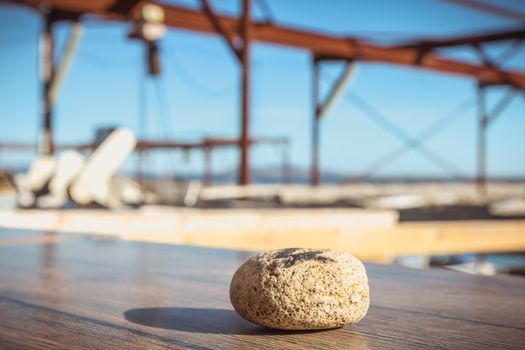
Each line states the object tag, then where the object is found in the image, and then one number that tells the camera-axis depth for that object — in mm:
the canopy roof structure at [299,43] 6141
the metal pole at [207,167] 8762
